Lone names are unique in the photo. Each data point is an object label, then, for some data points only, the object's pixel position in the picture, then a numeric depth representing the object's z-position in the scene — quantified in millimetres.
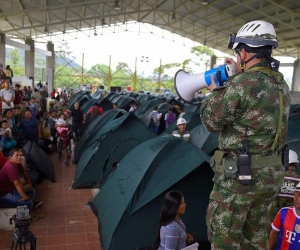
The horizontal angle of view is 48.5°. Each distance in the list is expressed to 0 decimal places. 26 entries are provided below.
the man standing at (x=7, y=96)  8438
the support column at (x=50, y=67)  24859
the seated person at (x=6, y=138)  6359
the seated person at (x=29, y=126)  7527
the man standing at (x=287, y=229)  2555
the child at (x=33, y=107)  9953
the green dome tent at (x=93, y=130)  7805
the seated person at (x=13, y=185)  4422
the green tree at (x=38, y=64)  34597
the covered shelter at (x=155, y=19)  15312
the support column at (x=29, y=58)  21812
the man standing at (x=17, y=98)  9692
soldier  1827
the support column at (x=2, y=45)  17406
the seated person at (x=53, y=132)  9156
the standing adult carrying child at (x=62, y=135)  8125
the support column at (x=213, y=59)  29358
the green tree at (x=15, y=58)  34719
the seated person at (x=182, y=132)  6097
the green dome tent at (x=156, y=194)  3668
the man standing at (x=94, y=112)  10477
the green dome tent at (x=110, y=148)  6301
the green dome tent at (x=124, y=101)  14679
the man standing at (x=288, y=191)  3006
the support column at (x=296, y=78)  23306
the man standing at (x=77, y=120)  9727
